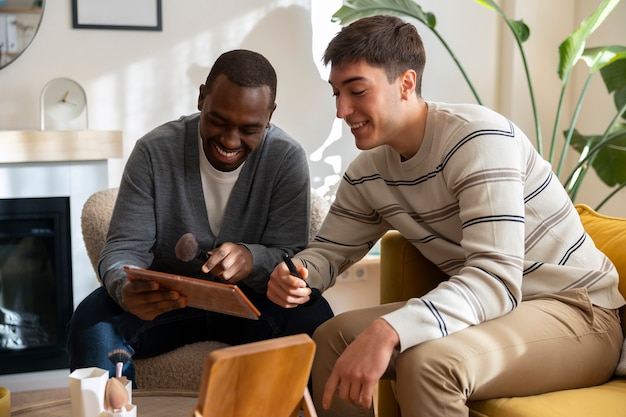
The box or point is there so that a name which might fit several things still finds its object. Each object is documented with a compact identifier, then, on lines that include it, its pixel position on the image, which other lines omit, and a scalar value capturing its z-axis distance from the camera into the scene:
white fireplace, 2.99
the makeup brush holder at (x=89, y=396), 1.29
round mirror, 3.15
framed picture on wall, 3.21
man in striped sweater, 1.51
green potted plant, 2.95
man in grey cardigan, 1.89
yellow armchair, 1.56
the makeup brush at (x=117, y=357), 1.78
